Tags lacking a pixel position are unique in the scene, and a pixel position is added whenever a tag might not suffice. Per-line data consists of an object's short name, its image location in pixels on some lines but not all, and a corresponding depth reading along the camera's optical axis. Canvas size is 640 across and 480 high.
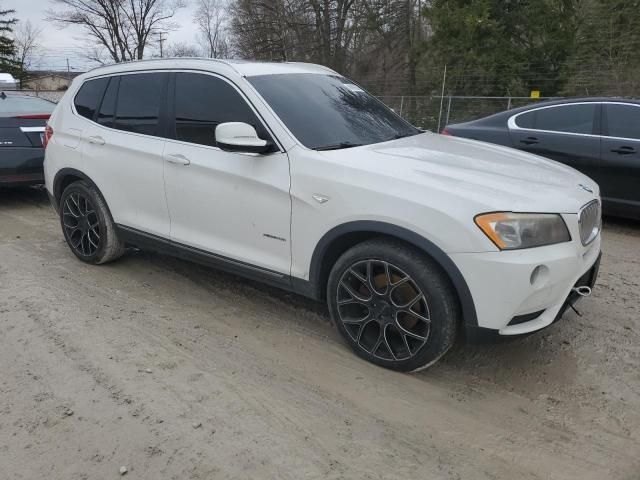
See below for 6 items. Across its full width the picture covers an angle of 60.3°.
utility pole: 47.03
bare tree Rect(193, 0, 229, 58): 45.66
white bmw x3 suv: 2.77
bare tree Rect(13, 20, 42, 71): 51.64
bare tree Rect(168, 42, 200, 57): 46.38
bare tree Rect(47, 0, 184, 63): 45.78
